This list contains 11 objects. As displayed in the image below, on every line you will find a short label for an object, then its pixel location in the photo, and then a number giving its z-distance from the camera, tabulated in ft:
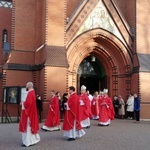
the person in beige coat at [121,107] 48.32
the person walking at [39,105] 39.97
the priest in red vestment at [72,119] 24.68
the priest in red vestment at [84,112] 33.95
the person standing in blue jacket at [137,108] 42.71
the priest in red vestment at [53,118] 30.41
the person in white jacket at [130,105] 47.09
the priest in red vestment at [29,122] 22.28
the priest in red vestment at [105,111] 36.21
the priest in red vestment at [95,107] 46.03
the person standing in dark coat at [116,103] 48.71
